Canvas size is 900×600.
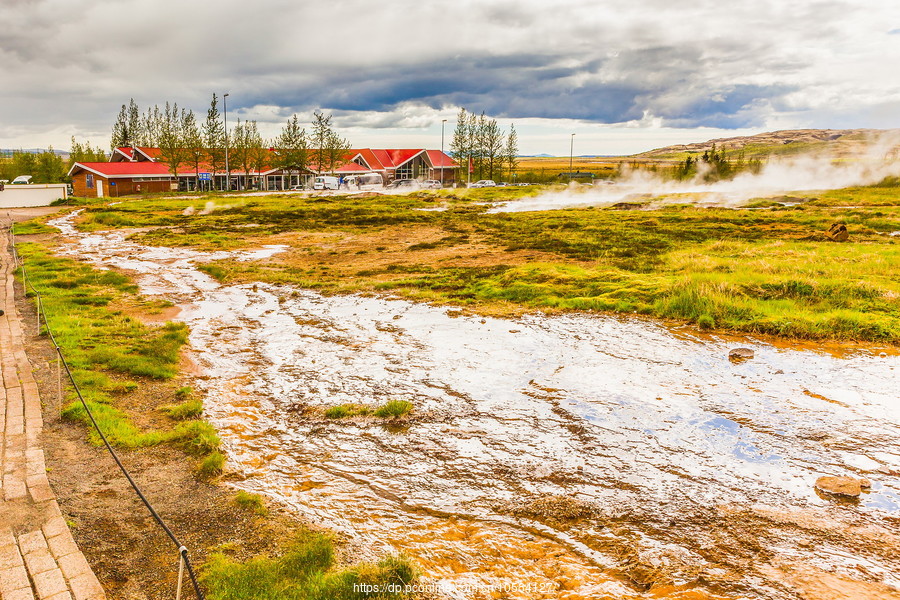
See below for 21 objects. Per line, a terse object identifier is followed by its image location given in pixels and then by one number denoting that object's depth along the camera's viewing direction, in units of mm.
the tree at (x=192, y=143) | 72250
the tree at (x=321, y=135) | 89506
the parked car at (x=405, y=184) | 86338
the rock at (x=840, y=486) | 7664
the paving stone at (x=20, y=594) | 4898
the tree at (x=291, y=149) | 85650
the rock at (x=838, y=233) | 28359
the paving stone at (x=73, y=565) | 5308
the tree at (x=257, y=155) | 81556
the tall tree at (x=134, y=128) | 91375
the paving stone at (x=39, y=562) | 5332
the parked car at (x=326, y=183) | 82250
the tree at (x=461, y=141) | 94938
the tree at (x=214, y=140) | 74750
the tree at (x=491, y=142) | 96188
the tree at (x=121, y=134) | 90938
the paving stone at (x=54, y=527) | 5889
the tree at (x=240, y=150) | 78750
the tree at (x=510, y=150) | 97812
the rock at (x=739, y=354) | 13219
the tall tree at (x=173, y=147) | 70812
